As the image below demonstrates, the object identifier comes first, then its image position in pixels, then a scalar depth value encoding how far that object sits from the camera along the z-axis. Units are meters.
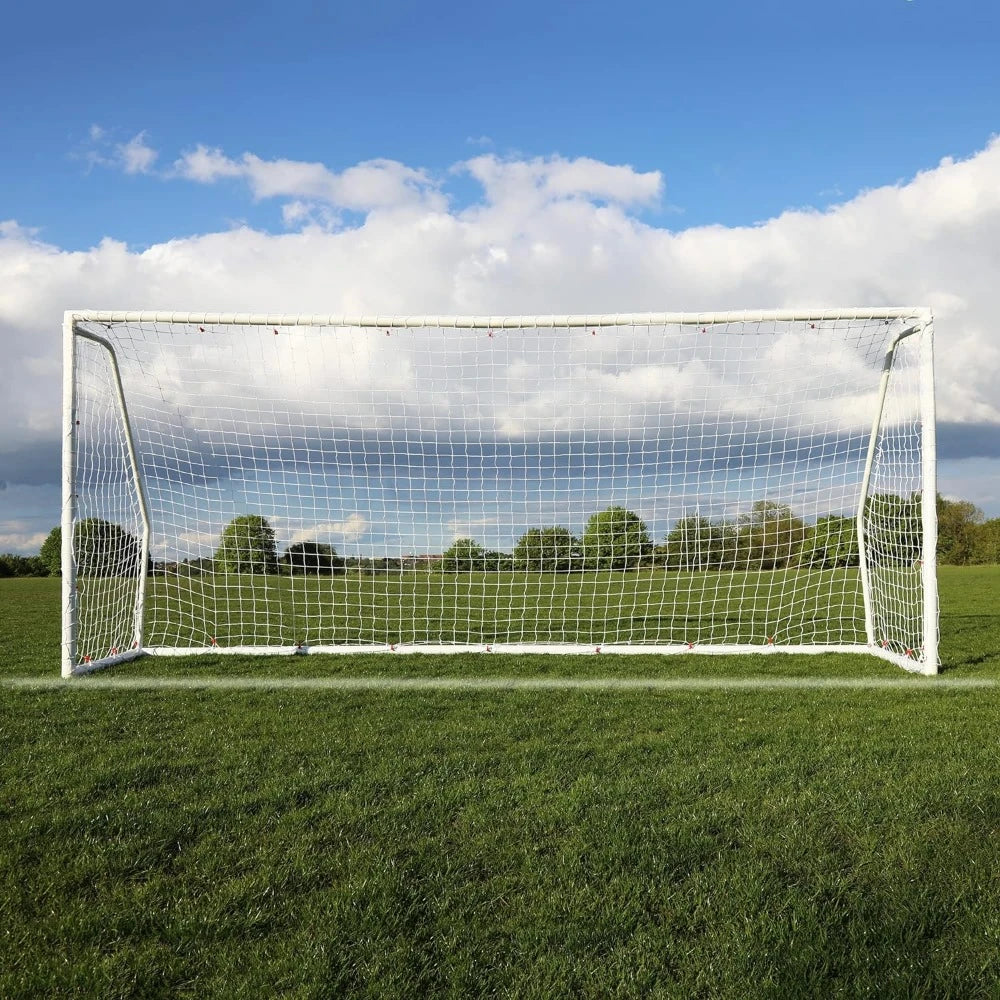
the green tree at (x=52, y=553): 34.28
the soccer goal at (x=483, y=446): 8.16
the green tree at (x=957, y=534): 40.00
